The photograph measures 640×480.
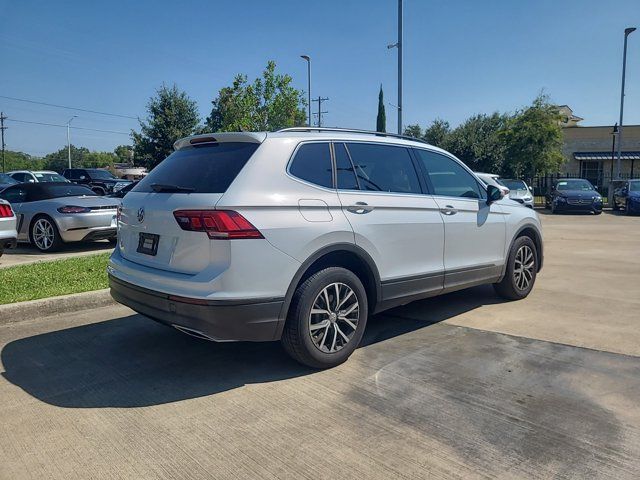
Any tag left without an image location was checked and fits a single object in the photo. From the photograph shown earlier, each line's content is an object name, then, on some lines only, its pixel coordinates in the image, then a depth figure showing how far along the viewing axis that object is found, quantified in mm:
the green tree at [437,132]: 44672
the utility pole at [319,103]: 65538
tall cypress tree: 42531
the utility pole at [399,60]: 19078
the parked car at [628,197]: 21016
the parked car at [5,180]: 19275
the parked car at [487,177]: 13470
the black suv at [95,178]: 25266
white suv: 3549
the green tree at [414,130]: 48531
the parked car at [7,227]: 7684
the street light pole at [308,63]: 32497
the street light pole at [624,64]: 26250
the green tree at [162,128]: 31453
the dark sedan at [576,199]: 21016
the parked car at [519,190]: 17734
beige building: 37844
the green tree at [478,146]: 39250
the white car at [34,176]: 22234
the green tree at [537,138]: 27500
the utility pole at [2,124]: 75125
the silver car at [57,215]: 9703
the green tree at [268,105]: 19766
